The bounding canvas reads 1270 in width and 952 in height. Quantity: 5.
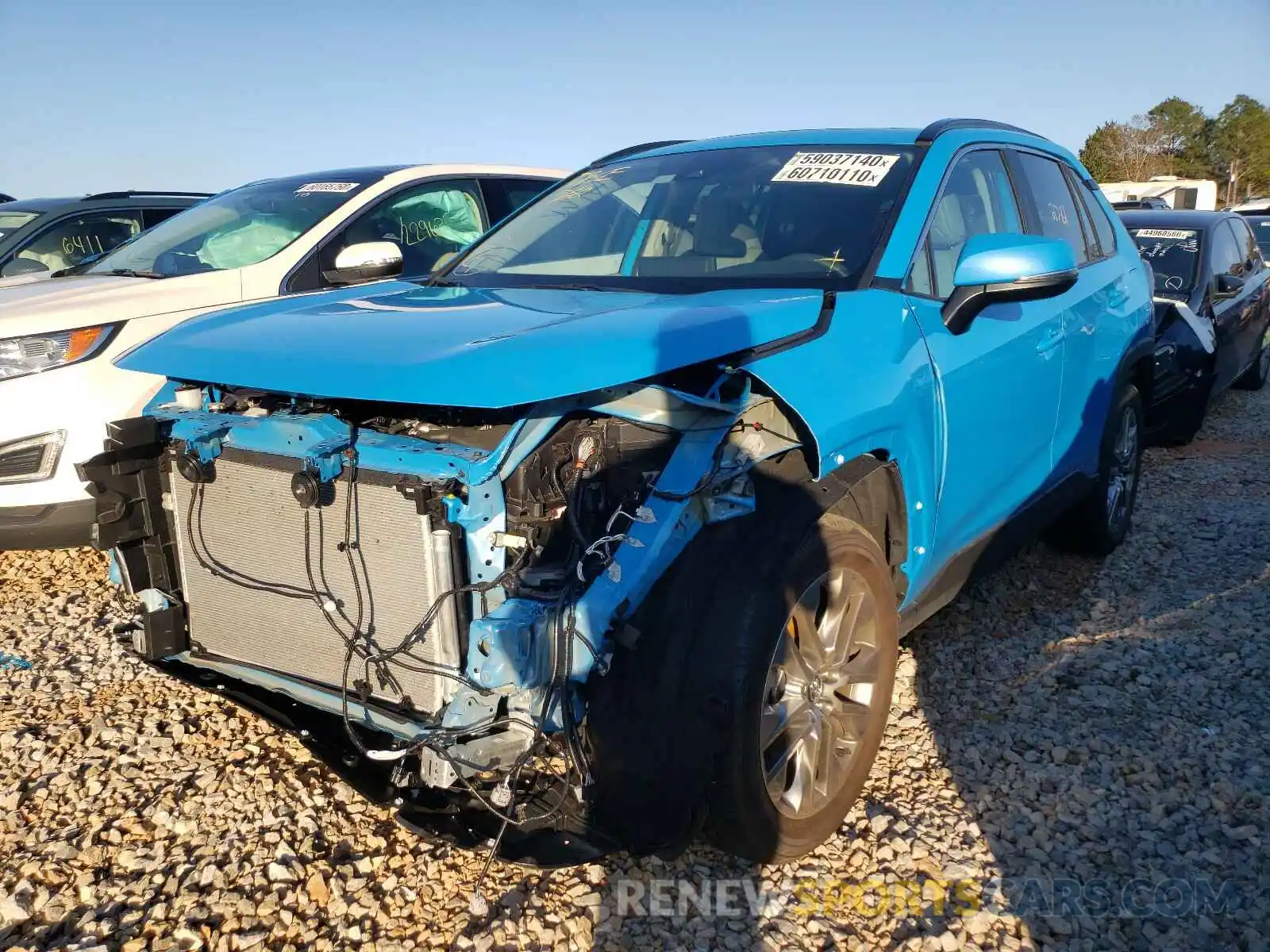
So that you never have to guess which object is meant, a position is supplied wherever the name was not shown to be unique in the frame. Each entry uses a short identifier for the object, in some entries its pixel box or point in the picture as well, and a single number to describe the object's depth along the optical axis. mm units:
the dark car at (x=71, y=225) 7045
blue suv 2135
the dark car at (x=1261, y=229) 11547
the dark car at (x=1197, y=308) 6555
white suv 3979
